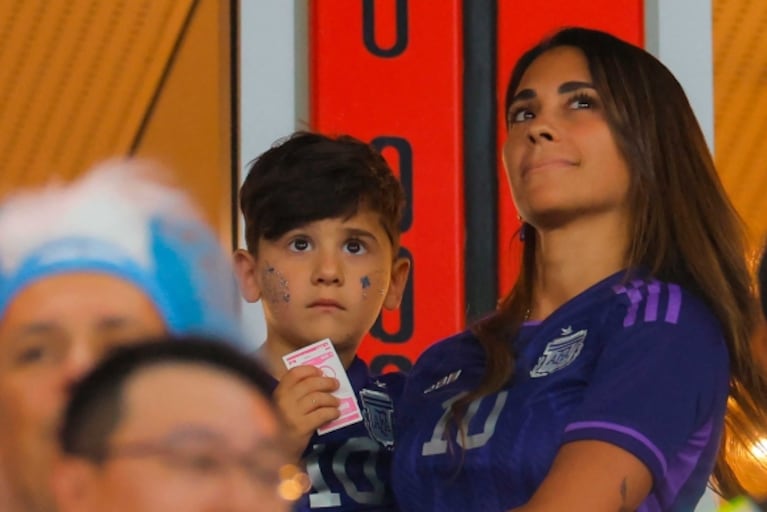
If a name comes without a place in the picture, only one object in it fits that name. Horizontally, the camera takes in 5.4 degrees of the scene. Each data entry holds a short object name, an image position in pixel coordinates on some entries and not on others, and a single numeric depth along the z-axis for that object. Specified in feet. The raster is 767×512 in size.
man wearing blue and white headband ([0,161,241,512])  14.40
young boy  22.89
